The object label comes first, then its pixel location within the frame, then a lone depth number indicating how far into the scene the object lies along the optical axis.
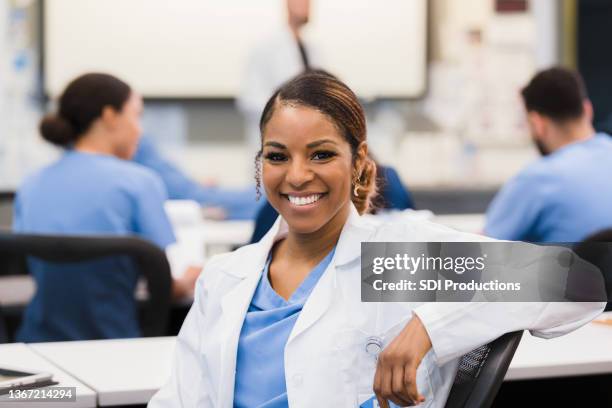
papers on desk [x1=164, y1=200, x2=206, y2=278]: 2.87
